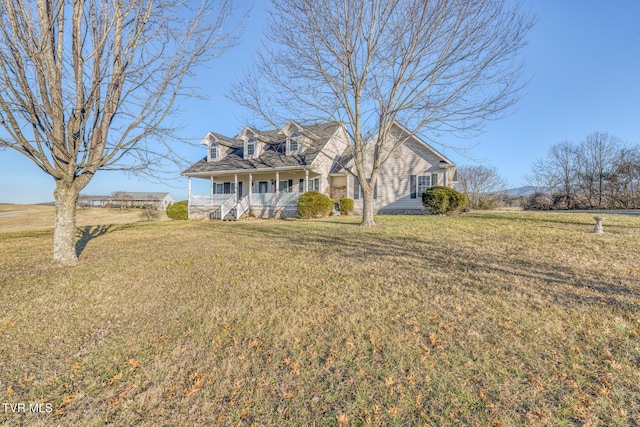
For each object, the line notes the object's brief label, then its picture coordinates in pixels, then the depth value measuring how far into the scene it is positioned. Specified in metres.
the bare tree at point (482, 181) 38.09
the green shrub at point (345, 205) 18.25
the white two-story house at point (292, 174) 18.20
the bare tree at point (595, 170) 26.78
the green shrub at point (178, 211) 20.95
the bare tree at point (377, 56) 9.27
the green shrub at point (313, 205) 16.38
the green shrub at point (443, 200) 14.99
